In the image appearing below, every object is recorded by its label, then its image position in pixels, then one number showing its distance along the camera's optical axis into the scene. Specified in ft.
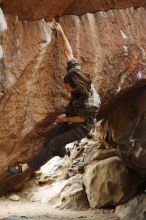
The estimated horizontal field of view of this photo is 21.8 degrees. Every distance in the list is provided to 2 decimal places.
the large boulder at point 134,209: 26.50
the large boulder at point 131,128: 26.78
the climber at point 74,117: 16.44
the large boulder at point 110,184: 29.13
